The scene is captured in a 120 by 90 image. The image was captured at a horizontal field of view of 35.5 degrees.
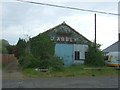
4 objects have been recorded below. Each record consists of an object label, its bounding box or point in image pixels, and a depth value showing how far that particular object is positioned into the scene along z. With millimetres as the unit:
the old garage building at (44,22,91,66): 26312
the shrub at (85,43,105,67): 26525
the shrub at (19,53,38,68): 21525
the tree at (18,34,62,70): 20733
